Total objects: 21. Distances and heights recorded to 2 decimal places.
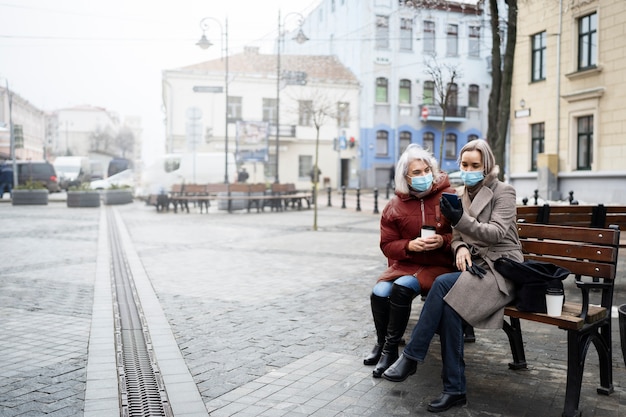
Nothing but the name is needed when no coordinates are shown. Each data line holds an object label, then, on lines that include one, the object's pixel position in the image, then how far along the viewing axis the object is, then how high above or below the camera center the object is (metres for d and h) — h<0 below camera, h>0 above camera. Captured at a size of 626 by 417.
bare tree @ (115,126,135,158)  105.81 +5.39
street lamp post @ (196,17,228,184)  29.50 +6.30
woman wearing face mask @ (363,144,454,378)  4.36 -0.49
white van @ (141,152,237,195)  30.45 +0.19
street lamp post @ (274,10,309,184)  30.41 +7.16
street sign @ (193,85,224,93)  26.03 +3.53
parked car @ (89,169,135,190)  31.00 -0.40
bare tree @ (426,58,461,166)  13.55 +2.06
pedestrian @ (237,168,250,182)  32.00 -0.10
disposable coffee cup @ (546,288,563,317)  3.73 -0.73
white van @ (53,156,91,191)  47.41 +0.21
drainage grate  3.92 -1.42
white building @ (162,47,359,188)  44.22 +4.54
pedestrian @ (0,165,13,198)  35.75 -0.27
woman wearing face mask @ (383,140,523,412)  3.89 -0.65
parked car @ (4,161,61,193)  37.06 +0.08
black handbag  3.76 -0.61
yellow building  19.03 +2.48
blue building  45.34 +7.16
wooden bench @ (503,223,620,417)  3.68 -0.82
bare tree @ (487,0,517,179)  11.70 +1.75
